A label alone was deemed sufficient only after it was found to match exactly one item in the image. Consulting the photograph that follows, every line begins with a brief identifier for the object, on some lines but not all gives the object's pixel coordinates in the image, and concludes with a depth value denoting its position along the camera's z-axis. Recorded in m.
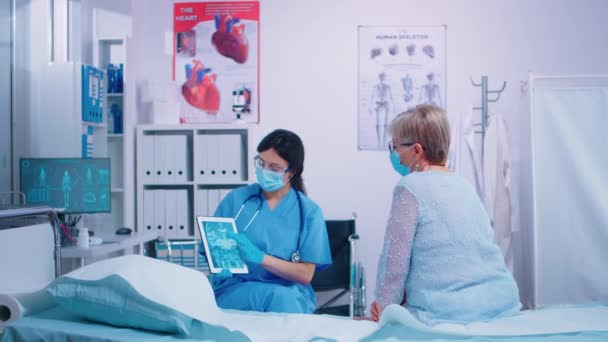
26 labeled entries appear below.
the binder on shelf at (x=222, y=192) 3.48
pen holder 2.62
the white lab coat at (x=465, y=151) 3.42
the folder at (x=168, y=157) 3.52
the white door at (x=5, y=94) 3.03
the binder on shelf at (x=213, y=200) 3.48
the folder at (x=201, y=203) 3.48
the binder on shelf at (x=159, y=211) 3.51
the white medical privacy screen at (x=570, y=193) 3.01
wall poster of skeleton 3.74
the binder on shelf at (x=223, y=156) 3.46
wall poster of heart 3.84
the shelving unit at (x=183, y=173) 3.48
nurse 2.05
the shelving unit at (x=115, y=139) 3.51
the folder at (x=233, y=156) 3.46
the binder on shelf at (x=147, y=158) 3.53
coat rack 3.60
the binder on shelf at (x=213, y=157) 3.47
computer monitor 2.84
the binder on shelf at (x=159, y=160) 3.53
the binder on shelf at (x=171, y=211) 3.51
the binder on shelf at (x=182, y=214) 3.50
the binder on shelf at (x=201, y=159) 3.48
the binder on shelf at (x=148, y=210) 3.52
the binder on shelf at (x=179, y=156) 3.51
